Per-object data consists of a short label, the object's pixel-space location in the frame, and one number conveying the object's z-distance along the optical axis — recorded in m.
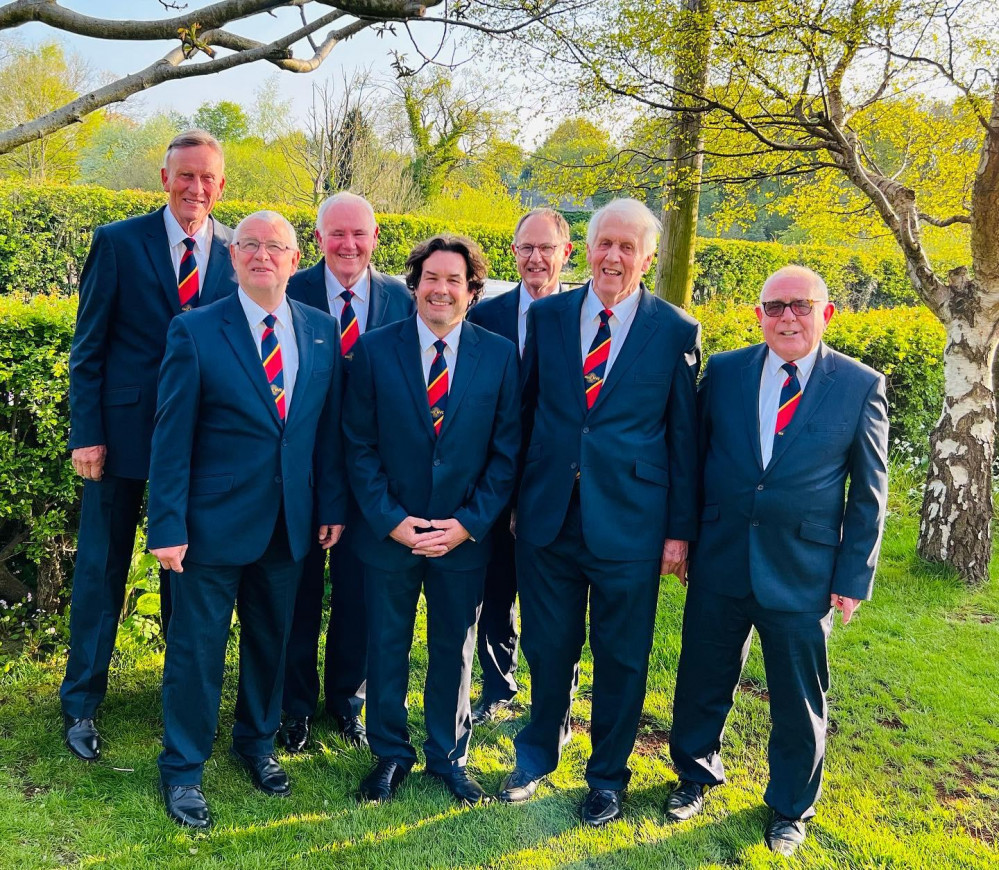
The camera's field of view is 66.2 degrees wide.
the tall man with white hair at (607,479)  3.18
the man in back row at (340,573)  3.69
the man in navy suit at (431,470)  3.21
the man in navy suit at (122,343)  3.29
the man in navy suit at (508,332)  4.02
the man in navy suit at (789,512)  3.01
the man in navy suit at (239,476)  2.96
